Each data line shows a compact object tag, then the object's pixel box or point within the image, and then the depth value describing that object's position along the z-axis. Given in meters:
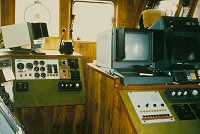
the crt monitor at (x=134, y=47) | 2.46
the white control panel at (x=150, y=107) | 1.99
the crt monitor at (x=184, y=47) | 2.40
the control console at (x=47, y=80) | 3.03
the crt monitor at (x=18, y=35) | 3.11
